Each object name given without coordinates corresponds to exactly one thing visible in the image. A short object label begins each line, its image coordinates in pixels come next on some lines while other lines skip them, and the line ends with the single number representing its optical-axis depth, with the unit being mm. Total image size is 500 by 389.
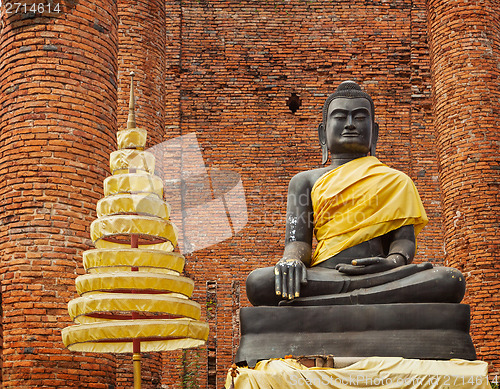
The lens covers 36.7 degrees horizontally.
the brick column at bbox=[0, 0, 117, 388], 6574
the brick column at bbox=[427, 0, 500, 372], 9516
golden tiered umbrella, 5875
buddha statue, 4820
